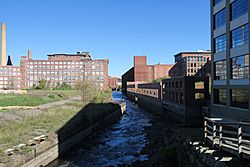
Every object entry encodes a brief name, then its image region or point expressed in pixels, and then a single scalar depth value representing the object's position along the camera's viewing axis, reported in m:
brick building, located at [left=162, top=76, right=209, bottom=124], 42.62
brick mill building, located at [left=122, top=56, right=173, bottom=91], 166.88
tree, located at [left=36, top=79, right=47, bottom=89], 115.49
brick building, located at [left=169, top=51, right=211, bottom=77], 134.73
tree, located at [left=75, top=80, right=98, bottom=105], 58.63
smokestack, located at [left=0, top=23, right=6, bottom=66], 141.38
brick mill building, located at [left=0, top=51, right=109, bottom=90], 148.25
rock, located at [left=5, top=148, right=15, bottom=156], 18.25
